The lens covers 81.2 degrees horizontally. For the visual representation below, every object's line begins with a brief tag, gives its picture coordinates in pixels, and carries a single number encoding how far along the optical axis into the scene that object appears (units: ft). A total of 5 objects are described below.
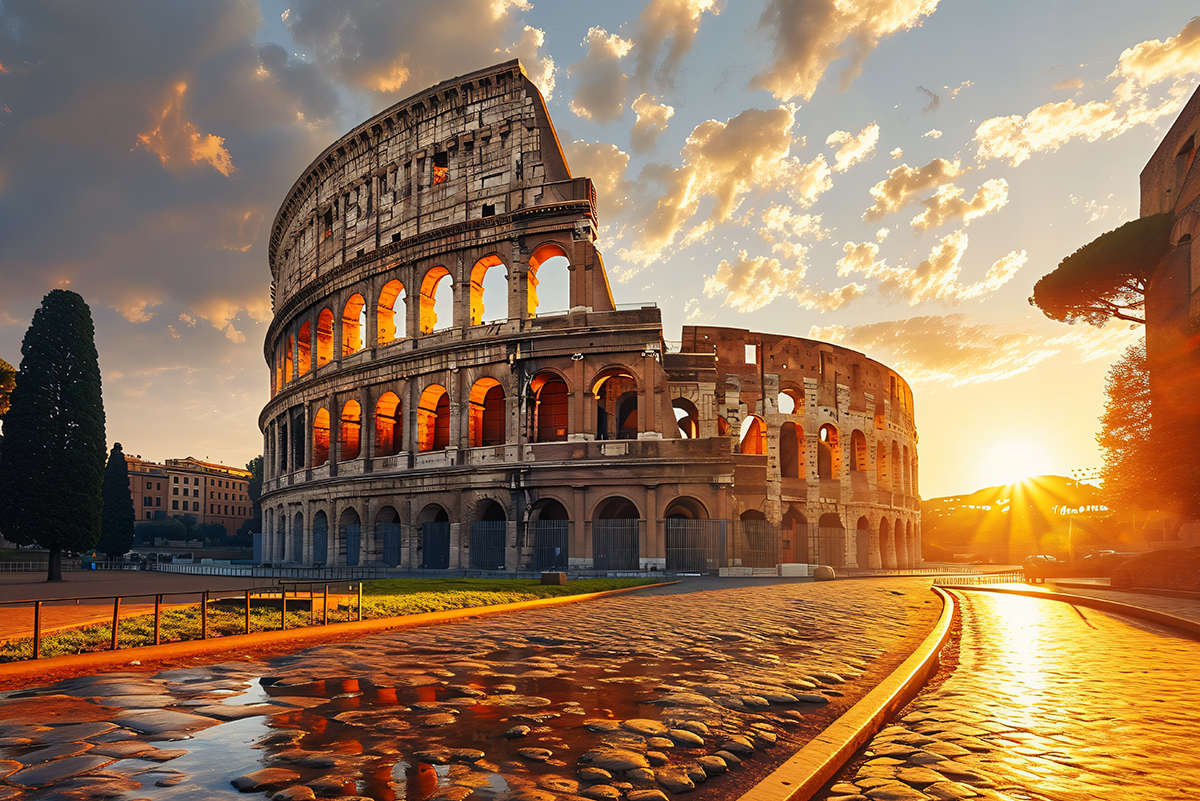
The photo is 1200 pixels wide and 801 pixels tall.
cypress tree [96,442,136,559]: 154.71
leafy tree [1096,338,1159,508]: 69.46
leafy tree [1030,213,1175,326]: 89.51
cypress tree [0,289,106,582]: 82.07
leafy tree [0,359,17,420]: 120.16
